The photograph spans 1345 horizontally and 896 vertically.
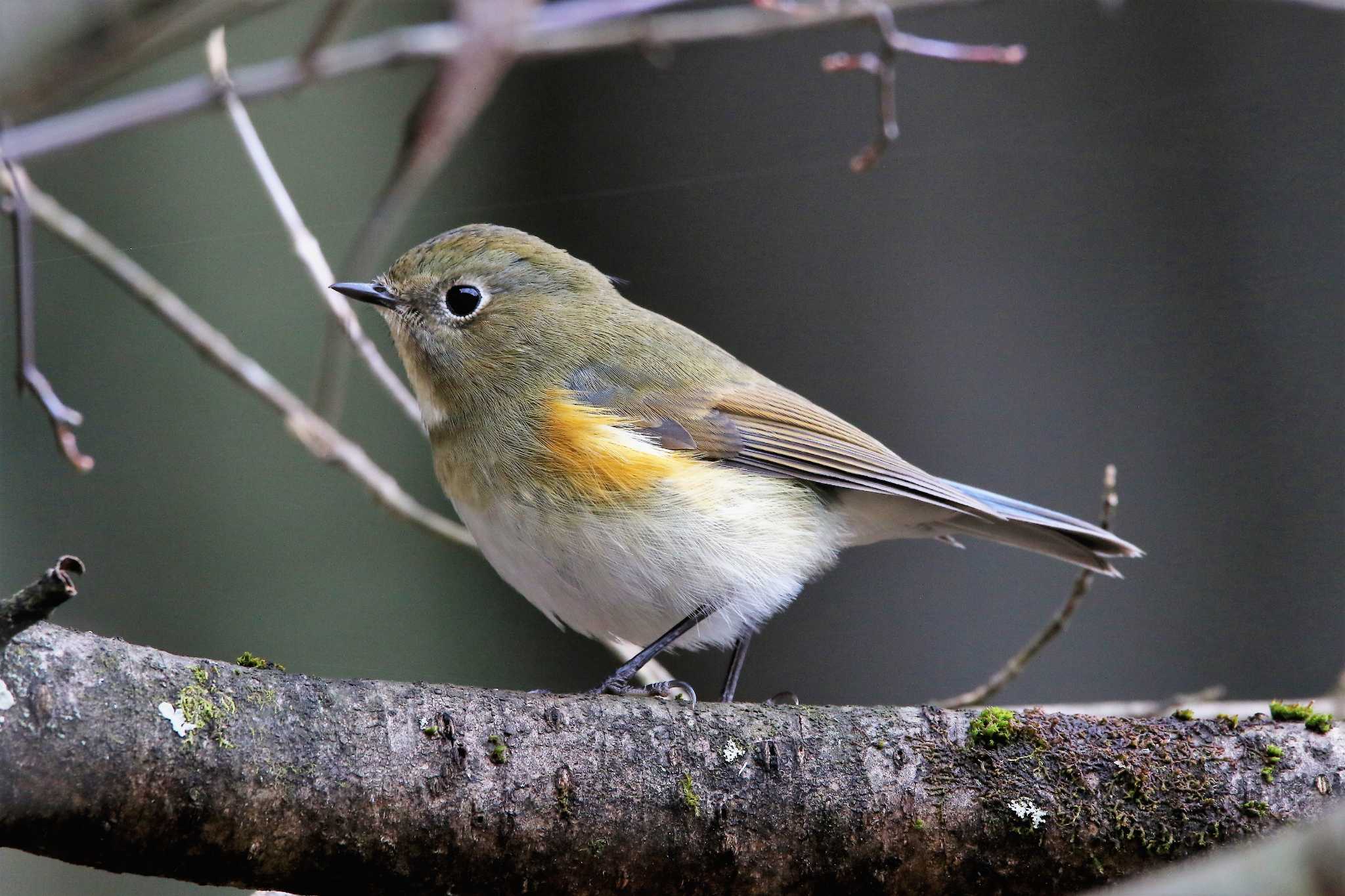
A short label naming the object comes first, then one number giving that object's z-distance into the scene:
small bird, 5.40
